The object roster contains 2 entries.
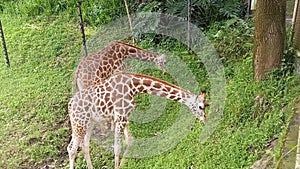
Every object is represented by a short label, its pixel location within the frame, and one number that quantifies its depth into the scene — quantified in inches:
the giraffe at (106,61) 238.2
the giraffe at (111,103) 203.0
